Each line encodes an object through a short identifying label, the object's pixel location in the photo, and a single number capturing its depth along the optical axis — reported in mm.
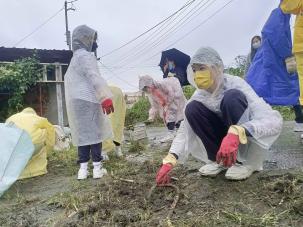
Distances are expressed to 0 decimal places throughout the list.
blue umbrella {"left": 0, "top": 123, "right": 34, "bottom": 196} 2222
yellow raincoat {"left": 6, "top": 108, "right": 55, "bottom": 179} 2677
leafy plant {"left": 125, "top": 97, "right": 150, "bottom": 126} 8093
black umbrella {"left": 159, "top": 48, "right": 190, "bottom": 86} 4356
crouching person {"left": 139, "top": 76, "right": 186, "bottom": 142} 4063
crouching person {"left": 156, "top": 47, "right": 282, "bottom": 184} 1712
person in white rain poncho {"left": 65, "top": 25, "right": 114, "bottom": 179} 2500
